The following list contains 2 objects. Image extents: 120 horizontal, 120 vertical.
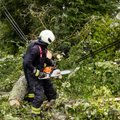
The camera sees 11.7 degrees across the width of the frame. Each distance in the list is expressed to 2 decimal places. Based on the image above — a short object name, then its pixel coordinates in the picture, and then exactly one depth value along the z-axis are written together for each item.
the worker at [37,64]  13.51
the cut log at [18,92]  14.83
